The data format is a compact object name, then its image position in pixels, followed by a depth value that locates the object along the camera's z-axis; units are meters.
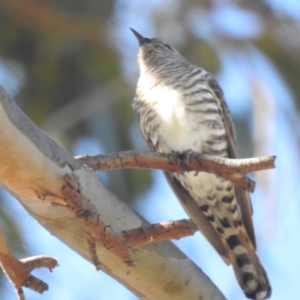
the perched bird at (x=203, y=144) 7.32
